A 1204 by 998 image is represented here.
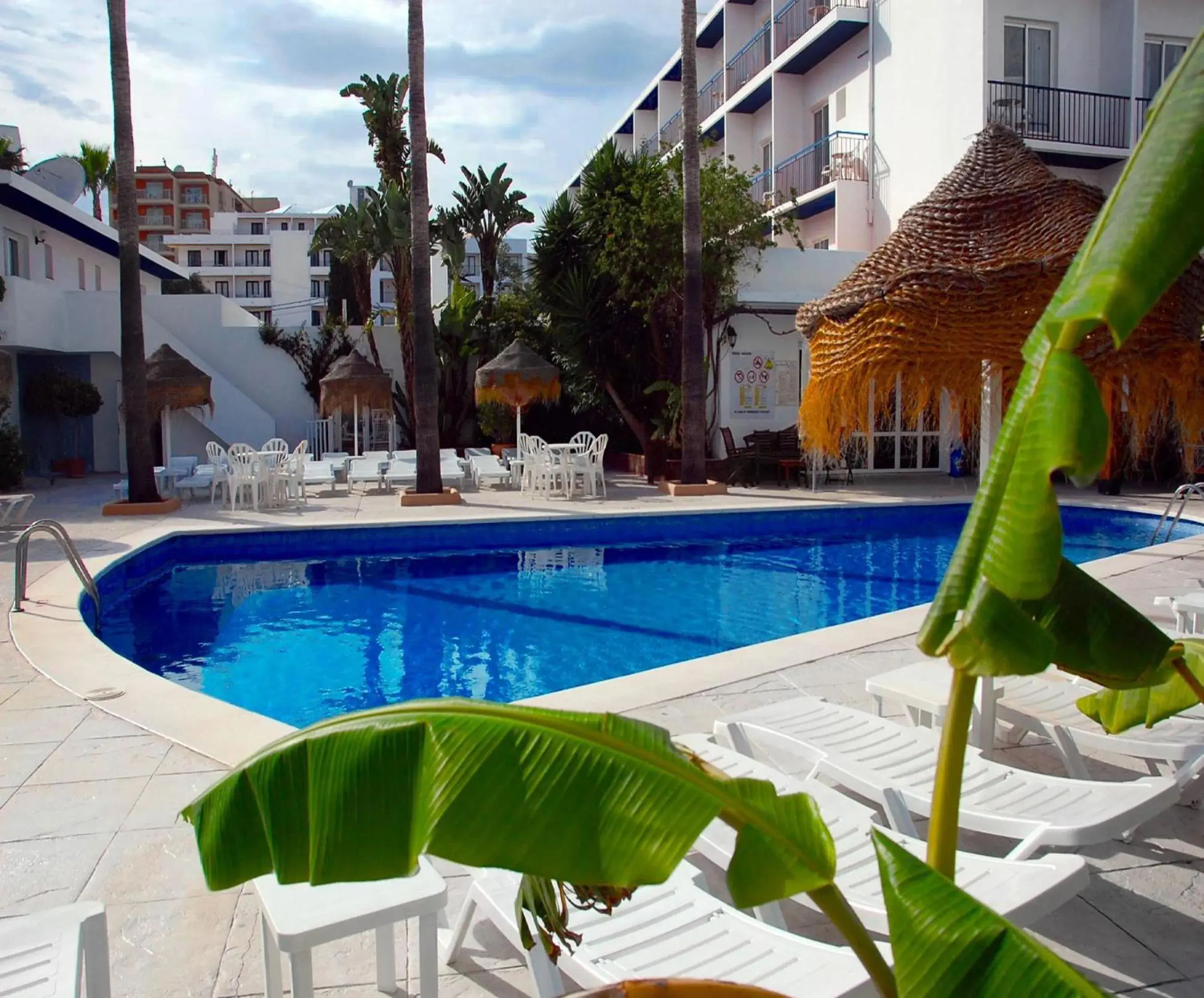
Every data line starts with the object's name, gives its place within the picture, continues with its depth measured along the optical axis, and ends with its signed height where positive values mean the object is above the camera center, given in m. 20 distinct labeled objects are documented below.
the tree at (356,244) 25.47 +5.24
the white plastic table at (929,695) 4.46 -1.16
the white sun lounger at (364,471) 16.69 -0.39
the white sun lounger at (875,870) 2.61 -1.19
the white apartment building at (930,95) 18.41 +6.72
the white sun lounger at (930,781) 3.19 -1.19
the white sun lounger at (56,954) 2.15 -1.13
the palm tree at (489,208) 27.98 +6.65
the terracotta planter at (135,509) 14.19 -0.84
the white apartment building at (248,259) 61.06 +12.20
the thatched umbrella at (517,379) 17.72 +1.20
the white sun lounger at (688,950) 2.35 -1.25
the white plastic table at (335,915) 2.44 -1.16
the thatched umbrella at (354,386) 18.56 +1.14
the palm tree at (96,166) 37.44 +10.67
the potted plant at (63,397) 20.55 +1.08
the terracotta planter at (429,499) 14.98 -0.77
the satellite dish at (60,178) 22.94 +6.24
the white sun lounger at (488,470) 17.36 -0.40
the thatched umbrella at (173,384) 16.83 +1.10
